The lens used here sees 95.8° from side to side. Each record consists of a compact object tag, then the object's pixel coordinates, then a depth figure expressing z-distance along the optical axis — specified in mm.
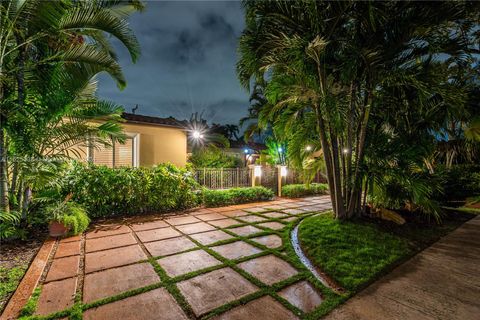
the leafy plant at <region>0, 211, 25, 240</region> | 3836
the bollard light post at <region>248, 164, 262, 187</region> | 10008
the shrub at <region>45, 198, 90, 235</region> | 4598
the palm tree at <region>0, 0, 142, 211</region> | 3793
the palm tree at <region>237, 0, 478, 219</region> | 3977
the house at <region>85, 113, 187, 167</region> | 8438
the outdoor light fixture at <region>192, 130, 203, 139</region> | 9898
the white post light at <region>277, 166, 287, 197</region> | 10453
